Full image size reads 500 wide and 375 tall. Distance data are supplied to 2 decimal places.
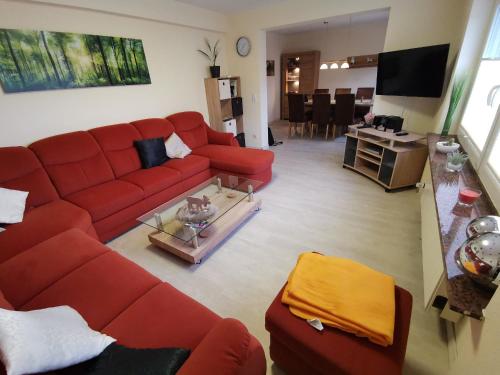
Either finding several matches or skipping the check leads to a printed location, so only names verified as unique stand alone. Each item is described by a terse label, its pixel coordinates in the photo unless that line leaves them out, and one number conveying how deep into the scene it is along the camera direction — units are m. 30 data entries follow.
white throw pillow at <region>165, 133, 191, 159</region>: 3.13
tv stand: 2.74
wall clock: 4.11
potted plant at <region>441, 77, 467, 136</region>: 2.35
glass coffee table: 1.95
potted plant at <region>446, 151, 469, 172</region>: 1.76
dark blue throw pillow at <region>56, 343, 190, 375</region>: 0.75
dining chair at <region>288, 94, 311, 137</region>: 5.15
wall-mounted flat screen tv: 2.54
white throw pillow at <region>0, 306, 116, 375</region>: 0.65
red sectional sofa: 1.00
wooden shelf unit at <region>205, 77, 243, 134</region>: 4.03
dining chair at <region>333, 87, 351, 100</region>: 6.18
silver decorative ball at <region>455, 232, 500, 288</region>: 0.84
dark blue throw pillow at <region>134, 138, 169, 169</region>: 2.86
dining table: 5.46
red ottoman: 0.88
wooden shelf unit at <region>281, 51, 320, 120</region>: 6.72
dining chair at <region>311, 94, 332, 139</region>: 4.90
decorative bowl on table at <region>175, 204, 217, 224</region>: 1.96
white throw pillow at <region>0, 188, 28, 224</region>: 1.79
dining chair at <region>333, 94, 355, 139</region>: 4.69
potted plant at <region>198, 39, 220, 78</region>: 3.98
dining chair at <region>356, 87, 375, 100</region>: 6.05
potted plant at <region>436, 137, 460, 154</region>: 2.10
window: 1.46
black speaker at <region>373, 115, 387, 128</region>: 3.07
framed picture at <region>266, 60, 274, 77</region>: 6.61
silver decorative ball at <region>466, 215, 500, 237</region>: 0.99
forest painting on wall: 2.11
